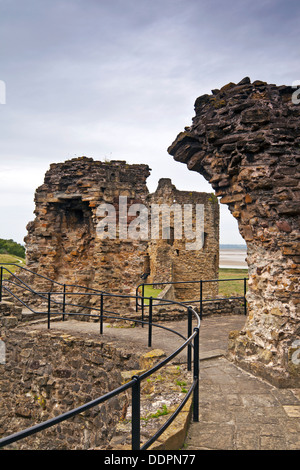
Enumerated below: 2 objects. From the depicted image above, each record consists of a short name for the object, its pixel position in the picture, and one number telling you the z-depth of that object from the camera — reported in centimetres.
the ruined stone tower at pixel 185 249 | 2181
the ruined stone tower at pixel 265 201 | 514
